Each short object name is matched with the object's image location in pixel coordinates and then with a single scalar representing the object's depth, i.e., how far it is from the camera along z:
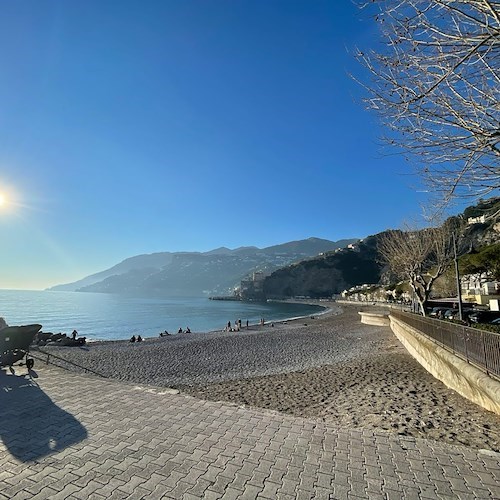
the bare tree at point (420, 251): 25.31
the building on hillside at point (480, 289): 37.41
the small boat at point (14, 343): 10.44
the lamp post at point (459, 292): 19.22
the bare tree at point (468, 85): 3.60
